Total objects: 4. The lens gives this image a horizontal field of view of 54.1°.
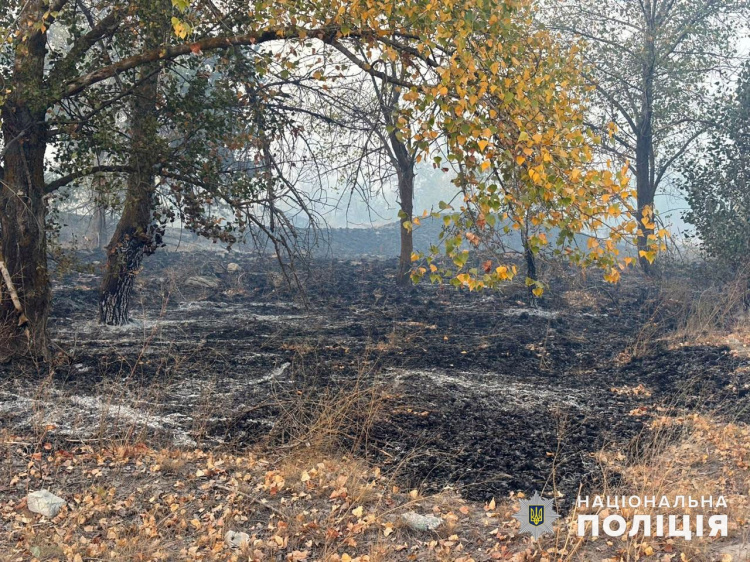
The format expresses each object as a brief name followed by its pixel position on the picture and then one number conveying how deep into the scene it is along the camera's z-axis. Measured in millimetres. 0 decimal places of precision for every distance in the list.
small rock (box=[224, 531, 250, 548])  4422
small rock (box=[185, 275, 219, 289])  16312
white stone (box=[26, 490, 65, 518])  4664
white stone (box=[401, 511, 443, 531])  4699
